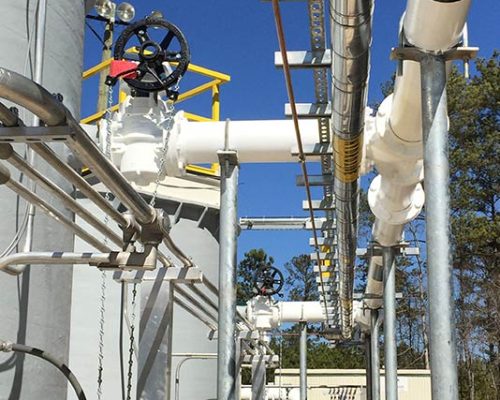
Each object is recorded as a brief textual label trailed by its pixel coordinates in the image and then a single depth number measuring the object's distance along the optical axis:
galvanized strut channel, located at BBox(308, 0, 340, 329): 4.48
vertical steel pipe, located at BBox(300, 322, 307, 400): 15.52
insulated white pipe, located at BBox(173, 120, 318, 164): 5.88
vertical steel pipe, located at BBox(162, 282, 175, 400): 4.23
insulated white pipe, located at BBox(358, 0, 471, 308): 4.01
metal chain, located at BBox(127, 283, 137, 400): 4.20
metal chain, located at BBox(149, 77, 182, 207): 5.65
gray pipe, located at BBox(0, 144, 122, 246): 2.96
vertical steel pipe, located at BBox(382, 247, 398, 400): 9.86
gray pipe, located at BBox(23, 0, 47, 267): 4.42
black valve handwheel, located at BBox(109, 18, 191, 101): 4.99
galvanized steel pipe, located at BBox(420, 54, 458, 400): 3.78
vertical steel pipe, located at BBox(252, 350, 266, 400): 12.25
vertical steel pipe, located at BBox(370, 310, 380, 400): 13.30
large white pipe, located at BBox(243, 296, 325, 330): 14.66
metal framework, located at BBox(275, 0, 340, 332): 4.52
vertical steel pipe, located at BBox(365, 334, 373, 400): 17.19
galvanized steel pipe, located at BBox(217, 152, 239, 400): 5.18
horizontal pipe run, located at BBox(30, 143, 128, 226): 2.92
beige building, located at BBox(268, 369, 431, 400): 21.12
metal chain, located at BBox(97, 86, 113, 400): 5.59
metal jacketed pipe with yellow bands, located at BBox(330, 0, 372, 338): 4.01
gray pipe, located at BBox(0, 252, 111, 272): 3.90
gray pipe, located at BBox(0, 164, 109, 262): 3.37
